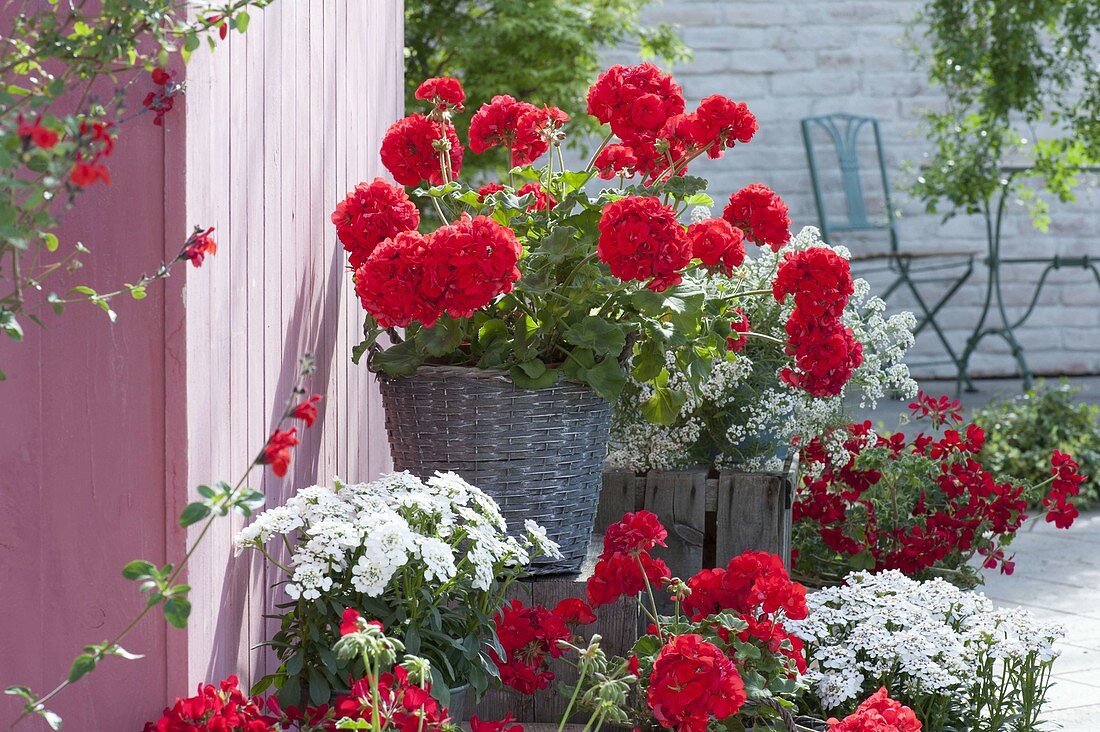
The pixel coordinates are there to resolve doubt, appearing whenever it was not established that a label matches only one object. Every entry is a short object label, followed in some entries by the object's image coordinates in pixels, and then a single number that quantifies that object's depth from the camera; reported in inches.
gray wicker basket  145.7
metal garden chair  503.8
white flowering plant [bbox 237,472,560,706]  110.7
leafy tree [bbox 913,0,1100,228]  372.2
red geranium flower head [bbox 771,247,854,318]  155.3
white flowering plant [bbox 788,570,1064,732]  150.3
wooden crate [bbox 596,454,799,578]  179.5
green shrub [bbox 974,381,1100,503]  342.3
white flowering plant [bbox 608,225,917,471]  185.8
